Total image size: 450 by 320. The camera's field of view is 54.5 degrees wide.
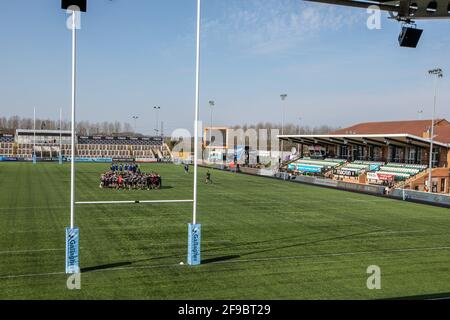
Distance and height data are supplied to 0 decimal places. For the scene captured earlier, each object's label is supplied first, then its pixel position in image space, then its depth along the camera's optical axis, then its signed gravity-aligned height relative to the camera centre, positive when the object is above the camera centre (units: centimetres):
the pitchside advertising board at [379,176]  4133 -372
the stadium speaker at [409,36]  1292 +305
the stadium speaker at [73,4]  1010 +297
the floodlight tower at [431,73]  3691 +561
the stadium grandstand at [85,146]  8575 -290
